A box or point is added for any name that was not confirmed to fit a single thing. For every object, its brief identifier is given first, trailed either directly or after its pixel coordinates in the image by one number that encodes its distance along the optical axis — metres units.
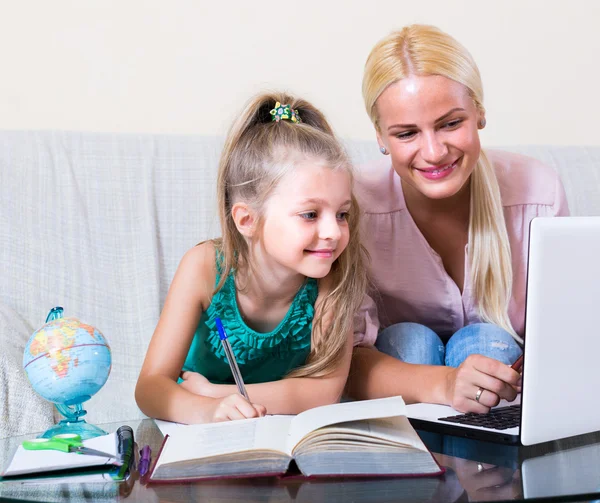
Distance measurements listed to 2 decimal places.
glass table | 0.74
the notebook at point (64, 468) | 0.80
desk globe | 1.02
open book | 0.78
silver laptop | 0.86
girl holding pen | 1.31
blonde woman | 1.49
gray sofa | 1.72
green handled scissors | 0.86
